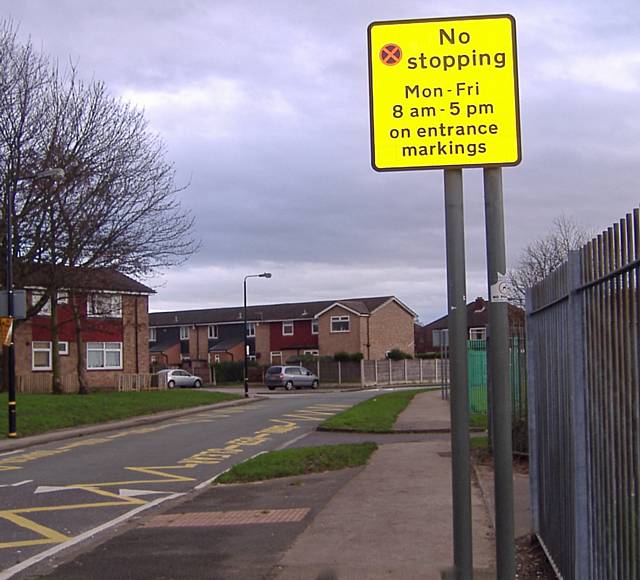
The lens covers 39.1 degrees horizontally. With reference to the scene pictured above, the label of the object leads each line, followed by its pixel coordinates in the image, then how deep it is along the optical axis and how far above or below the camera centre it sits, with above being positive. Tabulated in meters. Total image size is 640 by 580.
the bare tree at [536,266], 30.22 +2.44
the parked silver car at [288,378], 60.09 -2.38
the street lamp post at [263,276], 49.77 +3.75
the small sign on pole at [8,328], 21.91 +0.50
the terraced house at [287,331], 74.69 +1.03
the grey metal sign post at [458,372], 4.44 -0.17
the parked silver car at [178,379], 59.28 -2.32
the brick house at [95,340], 36.44 +0.38
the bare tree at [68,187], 28.25 +5.18
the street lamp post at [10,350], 21.75 -0.03
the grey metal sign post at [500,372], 4.53 -0.18
